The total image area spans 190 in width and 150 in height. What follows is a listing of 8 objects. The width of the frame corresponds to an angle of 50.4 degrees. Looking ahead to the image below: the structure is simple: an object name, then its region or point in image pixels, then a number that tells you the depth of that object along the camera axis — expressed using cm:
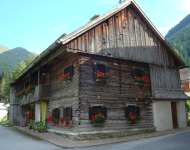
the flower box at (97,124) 1242
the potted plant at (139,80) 1520
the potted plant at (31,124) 1820
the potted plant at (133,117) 1407
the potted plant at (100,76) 1304
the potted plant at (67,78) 1331
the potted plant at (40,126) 1592
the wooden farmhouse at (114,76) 1291
